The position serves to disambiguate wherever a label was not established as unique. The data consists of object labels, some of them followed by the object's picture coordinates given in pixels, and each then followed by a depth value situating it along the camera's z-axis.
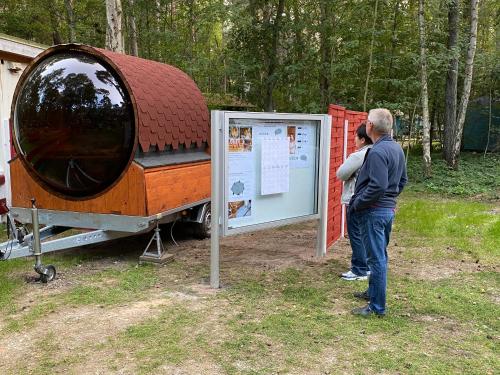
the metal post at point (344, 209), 7.25
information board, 5.06
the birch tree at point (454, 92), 13.08
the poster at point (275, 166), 5.53
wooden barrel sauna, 5.75
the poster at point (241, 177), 5.18
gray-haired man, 4.21
